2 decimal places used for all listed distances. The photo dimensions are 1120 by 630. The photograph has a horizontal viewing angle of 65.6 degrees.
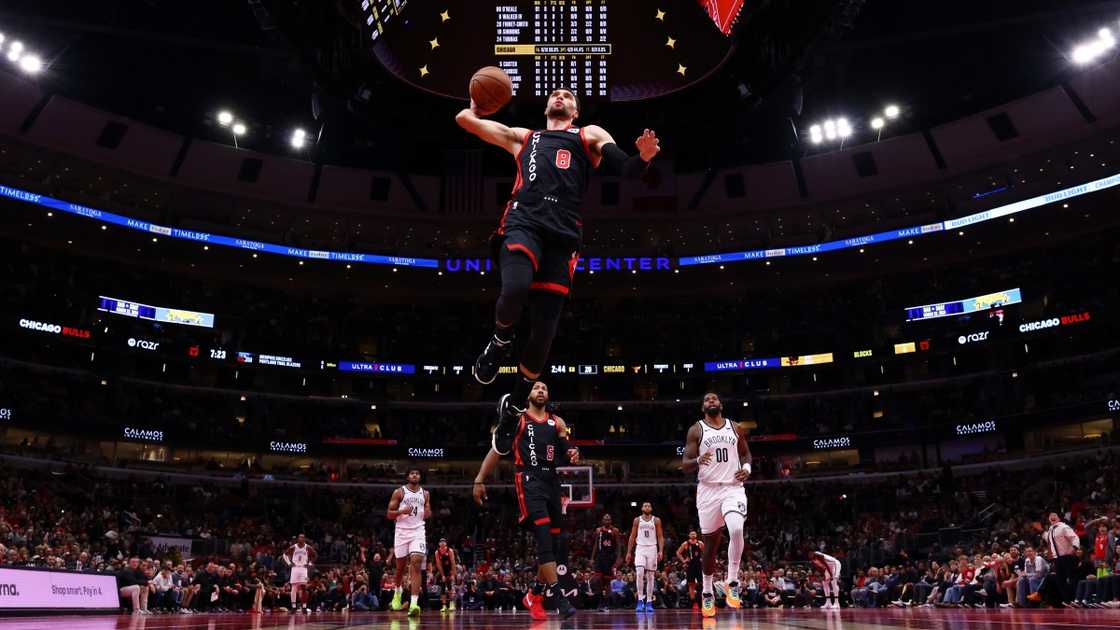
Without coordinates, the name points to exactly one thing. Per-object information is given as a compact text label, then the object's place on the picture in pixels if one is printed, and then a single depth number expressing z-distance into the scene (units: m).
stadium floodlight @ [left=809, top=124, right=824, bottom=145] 40.44
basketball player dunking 6.11
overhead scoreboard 21.69
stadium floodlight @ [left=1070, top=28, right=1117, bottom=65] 33.91
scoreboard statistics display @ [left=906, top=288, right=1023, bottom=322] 42.22
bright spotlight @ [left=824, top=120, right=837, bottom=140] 40.22
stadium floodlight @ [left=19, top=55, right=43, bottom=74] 33.97
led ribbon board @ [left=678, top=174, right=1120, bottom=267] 37.59
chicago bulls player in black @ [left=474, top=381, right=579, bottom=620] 8.52
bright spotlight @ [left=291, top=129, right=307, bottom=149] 40.88
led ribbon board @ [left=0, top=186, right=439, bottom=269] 37.06
